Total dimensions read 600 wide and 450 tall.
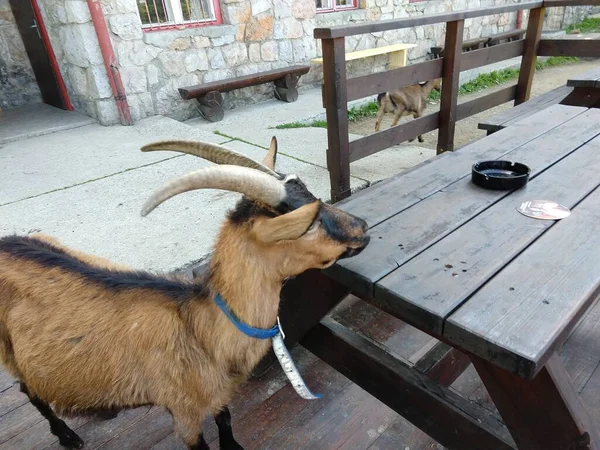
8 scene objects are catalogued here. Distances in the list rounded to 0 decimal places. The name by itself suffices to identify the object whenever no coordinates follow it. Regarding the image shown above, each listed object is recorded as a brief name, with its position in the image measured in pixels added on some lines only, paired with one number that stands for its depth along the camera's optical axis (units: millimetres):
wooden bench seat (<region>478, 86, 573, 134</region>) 3383
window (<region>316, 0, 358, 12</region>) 7567
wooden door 6008
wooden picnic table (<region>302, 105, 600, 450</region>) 1203
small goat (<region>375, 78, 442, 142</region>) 5863
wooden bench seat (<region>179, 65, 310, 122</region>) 5770
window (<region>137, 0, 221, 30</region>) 5680
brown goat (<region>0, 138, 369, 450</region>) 1410
